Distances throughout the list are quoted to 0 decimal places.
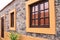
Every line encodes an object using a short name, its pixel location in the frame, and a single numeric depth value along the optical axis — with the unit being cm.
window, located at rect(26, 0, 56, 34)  203
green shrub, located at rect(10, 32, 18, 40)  315
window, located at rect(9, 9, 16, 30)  393
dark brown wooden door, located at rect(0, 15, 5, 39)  544
